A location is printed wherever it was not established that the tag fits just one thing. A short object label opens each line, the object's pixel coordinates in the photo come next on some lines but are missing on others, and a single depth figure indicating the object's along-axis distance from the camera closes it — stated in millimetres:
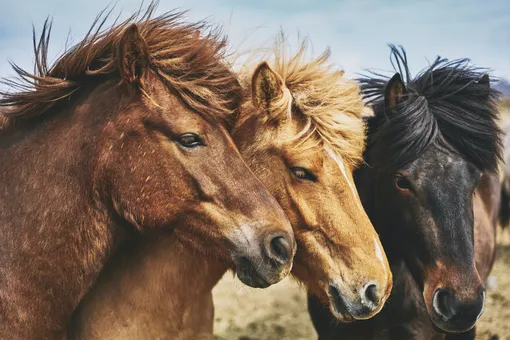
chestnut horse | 3312
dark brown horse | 3875
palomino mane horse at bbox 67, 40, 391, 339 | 3578
